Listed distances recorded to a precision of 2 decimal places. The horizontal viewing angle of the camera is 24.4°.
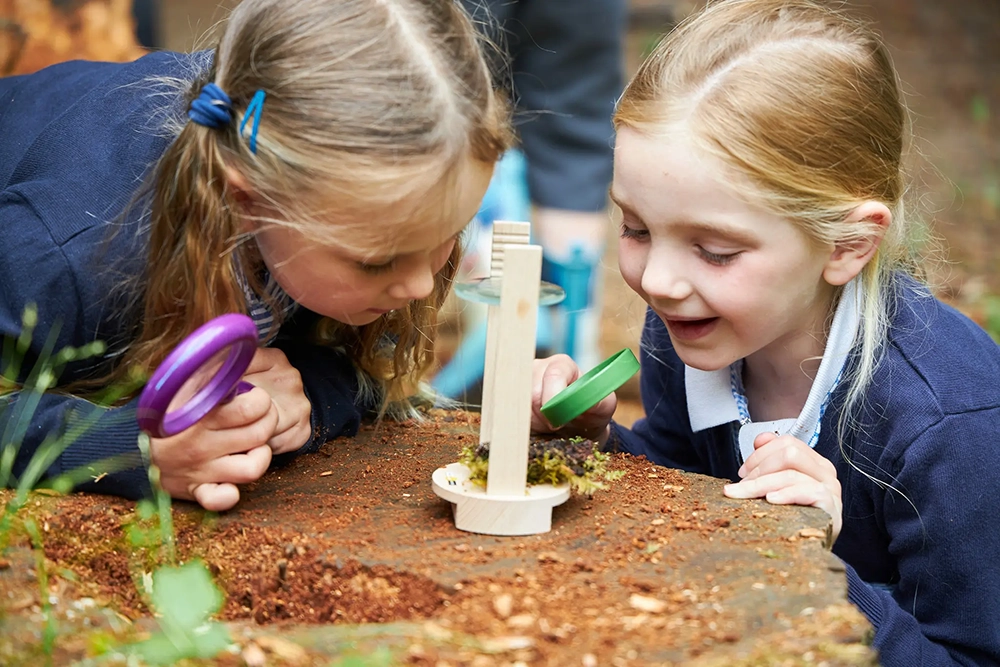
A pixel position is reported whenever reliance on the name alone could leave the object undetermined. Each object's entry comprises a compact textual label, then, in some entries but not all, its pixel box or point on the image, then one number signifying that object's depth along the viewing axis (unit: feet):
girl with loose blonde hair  5.02
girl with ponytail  4.79
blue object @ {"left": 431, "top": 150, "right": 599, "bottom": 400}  8.39
